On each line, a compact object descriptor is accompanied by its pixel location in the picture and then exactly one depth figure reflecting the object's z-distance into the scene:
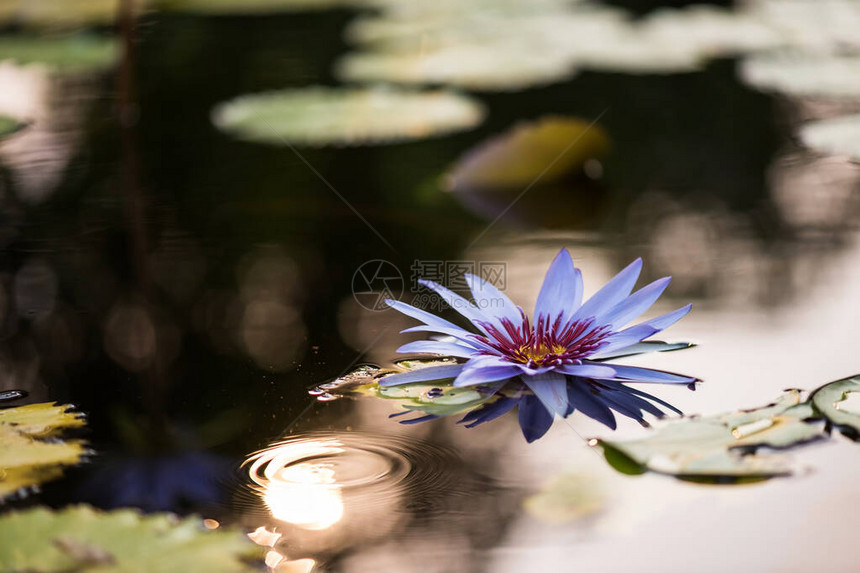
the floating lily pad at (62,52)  2.42
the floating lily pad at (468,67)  2.30
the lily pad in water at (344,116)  1.98
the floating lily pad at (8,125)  1.98
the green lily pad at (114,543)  1.42
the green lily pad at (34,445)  1.48
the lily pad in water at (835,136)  1.85
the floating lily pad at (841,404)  1.48
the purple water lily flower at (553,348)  1.51
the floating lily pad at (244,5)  3.03
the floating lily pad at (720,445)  1.46
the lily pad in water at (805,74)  2.18
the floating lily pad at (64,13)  3.46
